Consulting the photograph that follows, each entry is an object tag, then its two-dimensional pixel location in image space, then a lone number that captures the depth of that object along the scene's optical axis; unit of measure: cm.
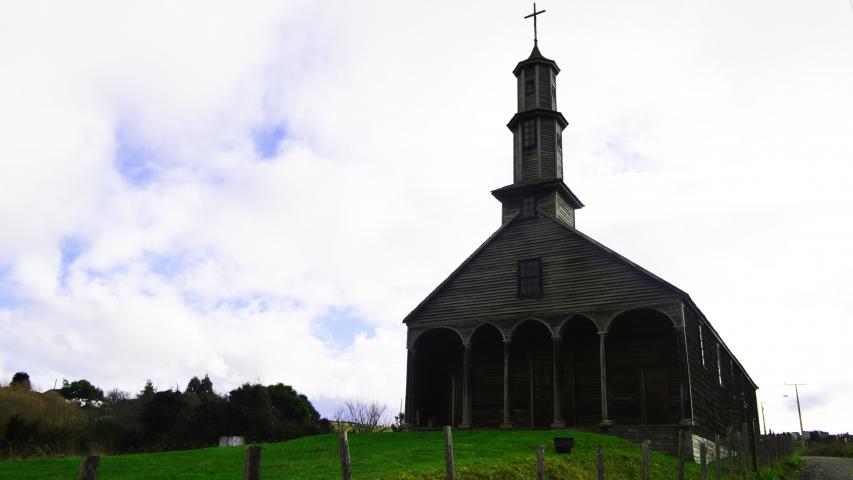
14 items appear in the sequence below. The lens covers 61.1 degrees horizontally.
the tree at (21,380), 7229
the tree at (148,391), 5764
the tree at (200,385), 6506
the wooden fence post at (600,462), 1438
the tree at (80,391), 8056
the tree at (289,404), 6003
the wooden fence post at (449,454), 1134
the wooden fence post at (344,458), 946
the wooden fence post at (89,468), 664
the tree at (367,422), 5044
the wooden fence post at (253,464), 745
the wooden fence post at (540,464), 1338
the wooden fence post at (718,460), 1953
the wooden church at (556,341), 2797
